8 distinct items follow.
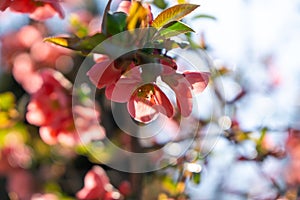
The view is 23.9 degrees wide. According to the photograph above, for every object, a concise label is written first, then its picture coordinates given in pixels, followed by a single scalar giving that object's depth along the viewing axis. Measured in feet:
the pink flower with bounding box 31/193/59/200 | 1.46
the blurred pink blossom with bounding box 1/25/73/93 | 1.88
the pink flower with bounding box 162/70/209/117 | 0.77
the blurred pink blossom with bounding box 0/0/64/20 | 0.90
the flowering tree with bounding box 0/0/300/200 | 0.77
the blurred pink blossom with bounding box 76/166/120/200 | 1.16
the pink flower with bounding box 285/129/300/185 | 1.41
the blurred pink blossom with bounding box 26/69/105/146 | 1.31
